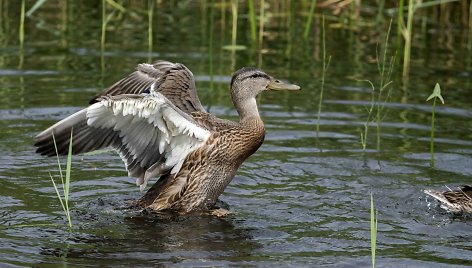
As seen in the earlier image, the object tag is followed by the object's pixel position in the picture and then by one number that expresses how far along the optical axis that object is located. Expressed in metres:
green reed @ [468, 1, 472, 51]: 14.06
